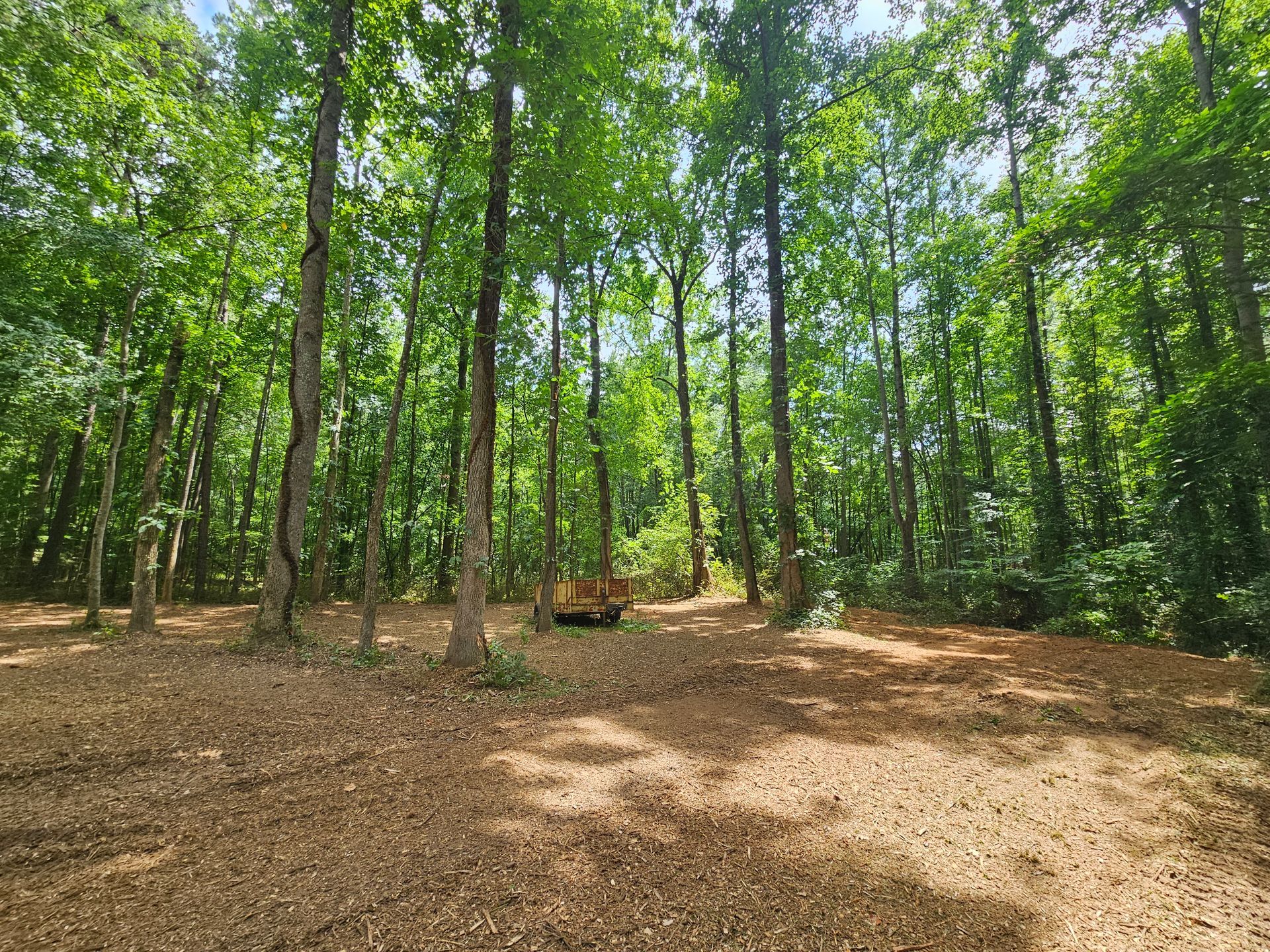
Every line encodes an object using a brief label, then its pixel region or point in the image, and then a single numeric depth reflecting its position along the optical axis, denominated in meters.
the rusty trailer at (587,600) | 11.94
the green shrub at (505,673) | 6.16
